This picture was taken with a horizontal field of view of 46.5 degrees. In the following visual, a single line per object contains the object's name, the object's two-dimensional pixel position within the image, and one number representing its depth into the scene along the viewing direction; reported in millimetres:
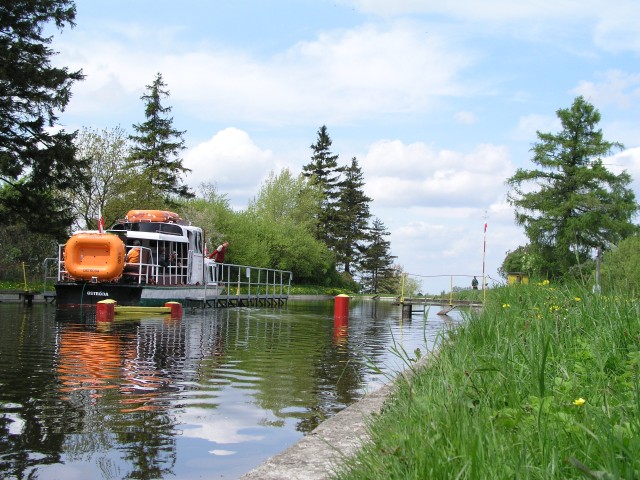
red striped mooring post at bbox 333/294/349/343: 23739
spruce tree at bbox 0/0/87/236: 31031
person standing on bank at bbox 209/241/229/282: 37319
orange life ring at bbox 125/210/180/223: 31500
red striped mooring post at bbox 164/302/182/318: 24925
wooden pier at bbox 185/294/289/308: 31547
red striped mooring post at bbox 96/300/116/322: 20875
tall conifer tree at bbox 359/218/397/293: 96062
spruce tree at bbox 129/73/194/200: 64625
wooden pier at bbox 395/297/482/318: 32859
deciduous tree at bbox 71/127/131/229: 45000
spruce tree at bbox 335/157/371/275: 90875
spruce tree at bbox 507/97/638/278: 50844
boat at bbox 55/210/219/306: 26875
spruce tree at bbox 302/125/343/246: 89938
